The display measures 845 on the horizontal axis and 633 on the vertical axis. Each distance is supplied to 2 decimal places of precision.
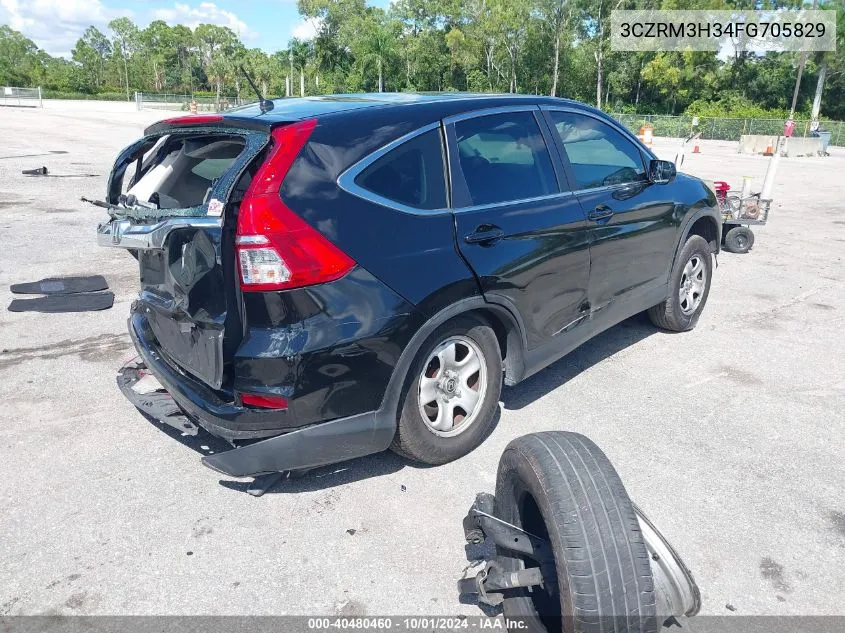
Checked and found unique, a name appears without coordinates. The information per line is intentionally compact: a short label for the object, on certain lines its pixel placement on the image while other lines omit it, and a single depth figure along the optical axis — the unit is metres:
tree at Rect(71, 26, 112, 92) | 112.00
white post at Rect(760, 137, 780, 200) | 9.42
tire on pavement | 1.95
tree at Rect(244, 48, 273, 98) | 82.56
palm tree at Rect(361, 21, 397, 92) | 75.69
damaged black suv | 2.69
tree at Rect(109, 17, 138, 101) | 119.81
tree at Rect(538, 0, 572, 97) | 68.38
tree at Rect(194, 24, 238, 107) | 116.62
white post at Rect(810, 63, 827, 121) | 54.69
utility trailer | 8.42
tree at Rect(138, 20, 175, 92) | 120.62
